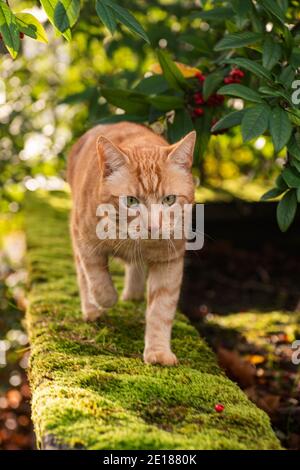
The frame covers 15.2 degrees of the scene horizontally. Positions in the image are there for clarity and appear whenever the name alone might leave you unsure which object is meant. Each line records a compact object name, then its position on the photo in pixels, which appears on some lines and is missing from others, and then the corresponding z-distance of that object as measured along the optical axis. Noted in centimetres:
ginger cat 120
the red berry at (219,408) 106
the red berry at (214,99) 136
